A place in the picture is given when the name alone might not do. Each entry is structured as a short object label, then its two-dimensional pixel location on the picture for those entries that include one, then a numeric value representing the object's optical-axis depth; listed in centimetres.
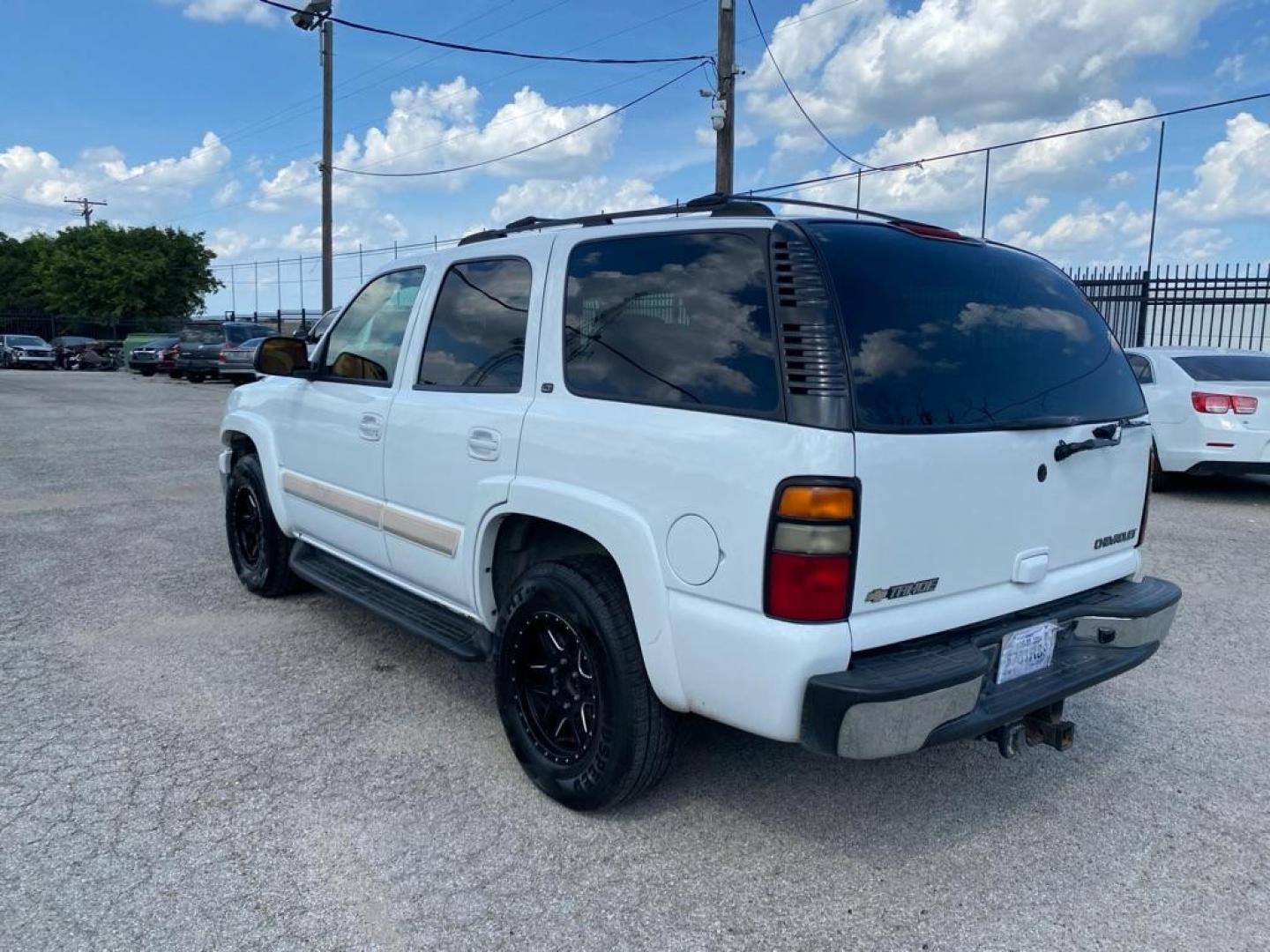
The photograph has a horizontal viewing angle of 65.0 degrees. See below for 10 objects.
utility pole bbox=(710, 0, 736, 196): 1491
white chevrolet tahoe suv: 262
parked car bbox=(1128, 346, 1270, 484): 895
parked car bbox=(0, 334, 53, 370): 3675
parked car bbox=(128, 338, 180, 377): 3031
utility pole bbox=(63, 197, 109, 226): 6738
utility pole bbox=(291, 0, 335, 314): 2294
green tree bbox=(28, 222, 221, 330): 4878
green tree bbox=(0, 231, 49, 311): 6047
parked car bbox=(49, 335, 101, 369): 3753
